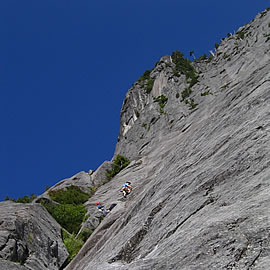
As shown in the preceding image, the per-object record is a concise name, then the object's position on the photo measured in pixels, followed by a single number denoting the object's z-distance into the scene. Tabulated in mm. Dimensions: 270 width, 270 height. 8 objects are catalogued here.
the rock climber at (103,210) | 23669
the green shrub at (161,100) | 63688
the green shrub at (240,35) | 77719
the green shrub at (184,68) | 70462
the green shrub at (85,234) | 22281
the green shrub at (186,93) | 63184
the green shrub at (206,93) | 53900
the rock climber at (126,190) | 24542
